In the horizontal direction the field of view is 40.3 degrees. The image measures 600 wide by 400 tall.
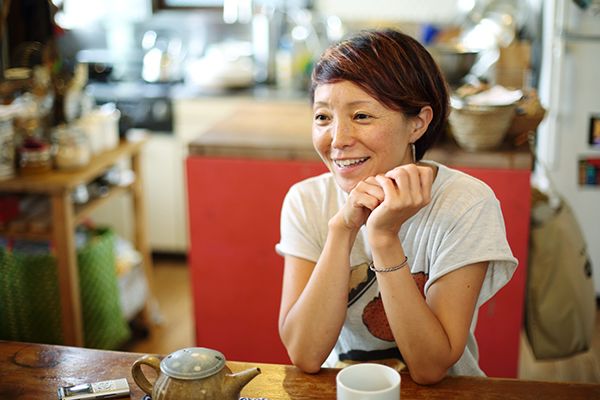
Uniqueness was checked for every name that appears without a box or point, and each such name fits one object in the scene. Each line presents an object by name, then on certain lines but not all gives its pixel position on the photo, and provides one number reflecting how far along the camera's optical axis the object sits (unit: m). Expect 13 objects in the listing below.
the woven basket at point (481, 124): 2.37
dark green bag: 2.86
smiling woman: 1.42
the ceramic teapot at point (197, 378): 1.17
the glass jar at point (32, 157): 2.71
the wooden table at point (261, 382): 1.37
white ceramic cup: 1.16
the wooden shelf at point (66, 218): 2.66
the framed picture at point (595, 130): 3.48
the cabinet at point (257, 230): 2.43
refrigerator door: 3.39
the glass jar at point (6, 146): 2.65
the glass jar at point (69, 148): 2.77
